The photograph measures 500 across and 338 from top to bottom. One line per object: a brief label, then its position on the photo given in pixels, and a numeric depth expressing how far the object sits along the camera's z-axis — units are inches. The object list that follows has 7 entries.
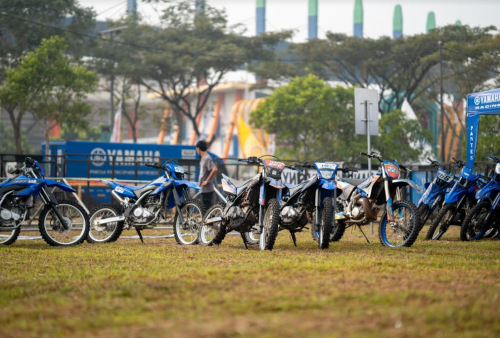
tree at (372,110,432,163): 1569.9
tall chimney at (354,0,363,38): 3312.0
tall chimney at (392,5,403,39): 3371.1
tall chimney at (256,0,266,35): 3595.0
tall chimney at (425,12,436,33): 3366.1
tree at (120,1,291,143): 1734.7
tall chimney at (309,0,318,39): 3314.5
